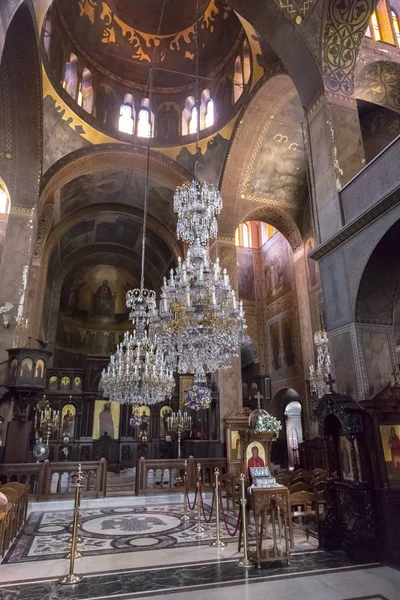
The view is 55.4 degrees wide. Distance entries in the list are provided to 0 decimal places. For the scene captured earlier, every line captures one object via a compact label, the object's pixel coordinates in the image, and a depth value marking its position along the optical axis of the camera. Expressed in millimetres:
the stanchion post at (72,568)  4270
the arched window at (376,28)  9320
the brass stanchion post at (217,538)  5633
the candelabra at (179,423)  12570
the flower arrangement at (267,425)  8008
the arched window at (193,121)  14491
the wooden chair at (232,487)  8130
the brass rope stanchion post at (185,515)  7465
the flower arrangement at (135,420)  12251
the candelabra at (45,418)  14717
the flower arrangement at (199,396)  9672
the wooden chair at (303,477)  7883
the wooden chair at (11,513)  5351
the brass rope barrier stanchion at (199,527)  6539
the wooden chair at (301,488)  6684
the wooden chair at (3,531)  4923
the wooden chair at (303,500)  6233
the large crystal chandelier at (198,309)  6566
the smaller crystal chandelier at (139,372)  9188
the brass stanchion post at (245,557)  4668
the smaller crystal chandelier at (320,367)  12245
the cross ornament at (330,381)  6047
